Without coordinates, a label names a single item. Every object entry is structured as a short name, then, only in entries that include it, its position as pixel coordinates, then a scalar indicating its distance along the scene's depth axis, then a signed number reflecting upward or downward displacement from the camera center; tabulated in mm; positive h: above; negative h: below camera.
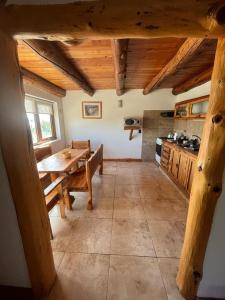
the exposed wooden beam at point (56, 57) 1553 +733
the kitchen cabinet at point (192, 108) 2985 +183
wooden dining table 2041 -707
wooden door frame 770 +434
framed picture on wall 4652 +214
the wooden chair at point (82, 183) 2196 -1015
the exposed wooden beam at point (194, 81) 2670 +717
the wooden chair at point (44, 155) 2189 -731
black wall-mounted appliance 4484 +69
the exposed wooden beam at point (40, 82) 2661 +696
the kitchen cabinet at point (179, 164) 2558 -938
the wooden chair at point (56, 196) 1744 -983
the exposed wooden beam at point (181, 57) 1587 +731
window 3436 -39
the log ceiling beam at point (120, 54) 1589 +736
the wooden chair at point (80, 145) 3777 -695
